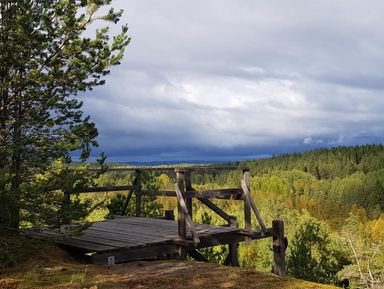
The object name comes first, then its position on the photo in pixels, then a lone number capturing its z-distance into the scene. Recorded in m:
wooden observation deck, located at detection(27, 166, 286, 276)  10.33
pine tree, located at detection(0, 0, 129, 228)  9.83
